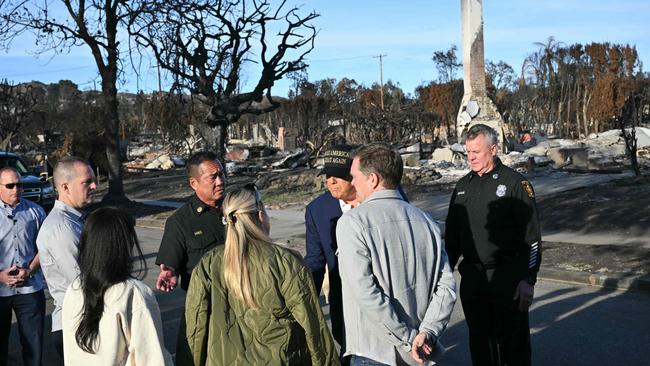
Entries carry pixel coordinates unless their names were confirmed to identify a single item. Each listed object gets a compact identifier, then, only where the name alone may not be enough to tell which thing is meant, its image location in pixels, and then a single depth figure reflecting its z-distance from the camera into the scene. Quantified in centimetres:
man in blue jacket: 449
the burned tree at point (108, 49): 2062
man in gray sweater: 315
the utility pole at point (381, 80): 5805
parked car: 1719
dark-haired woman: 312
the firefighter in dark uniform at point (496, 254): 445
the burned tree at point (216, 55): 2072
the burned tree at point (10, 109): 4272
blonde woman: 303
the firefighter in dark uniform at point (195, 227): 434
